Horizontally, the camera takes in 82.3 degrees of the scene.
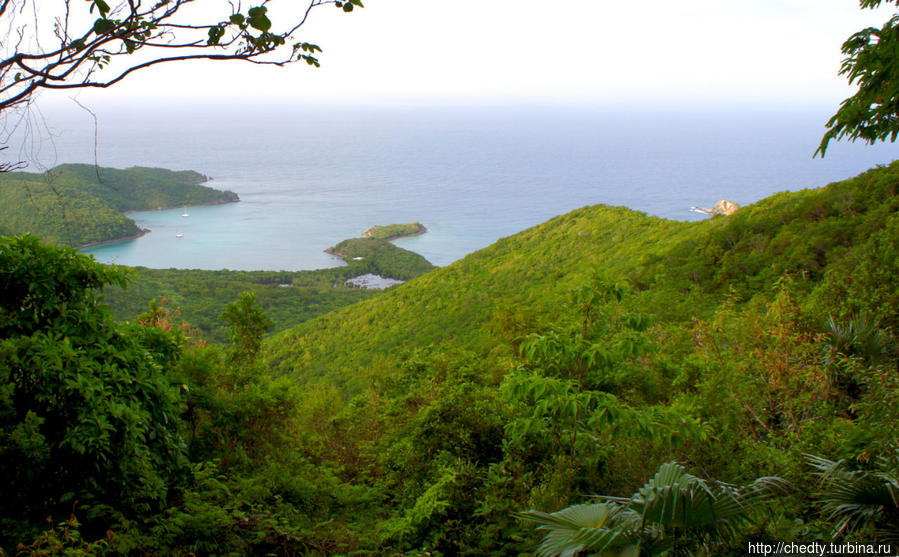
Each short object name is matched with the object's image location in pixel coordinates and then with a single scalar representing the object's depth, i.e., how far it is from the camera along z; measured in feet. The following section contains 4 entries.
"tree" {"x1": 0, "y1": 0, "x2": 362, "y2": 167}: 7.17
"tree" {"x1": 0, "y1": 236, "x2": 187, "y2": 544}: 9.62
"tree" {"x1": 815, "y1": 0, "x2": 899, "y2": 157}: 11.53
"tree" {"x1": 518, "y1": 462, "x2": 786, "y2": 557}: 7.75
